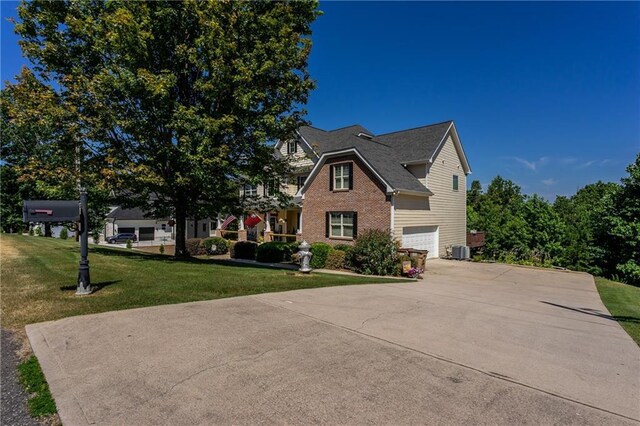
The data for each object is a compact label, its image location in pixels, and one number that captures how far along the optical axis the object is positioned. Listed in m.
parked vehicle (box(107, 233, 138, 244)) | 39.22
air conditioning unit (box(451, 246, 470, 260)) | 22.86
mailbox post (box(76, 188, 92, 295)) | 7.60
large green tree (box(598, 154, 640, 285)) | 16.83
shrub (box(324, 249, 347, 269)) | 17.91
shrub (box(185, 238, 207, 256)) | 27.02
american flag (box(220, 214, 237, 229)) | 33.47
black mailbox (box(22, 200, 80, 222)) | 7.14
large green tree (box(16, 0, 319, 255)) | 12.93
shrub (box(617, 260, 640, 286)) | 16.55
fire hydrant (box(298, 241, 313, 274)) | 13.91
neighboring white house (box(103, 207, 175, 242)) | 41.38
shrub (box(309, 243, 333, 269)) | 18.23
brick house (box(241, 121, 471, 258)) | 19.59
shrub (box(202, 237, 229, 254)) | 27.44
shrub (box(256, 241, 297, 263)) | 20.88
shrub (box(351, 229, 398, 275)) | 16.11
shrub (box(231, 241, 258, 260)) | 23.91
